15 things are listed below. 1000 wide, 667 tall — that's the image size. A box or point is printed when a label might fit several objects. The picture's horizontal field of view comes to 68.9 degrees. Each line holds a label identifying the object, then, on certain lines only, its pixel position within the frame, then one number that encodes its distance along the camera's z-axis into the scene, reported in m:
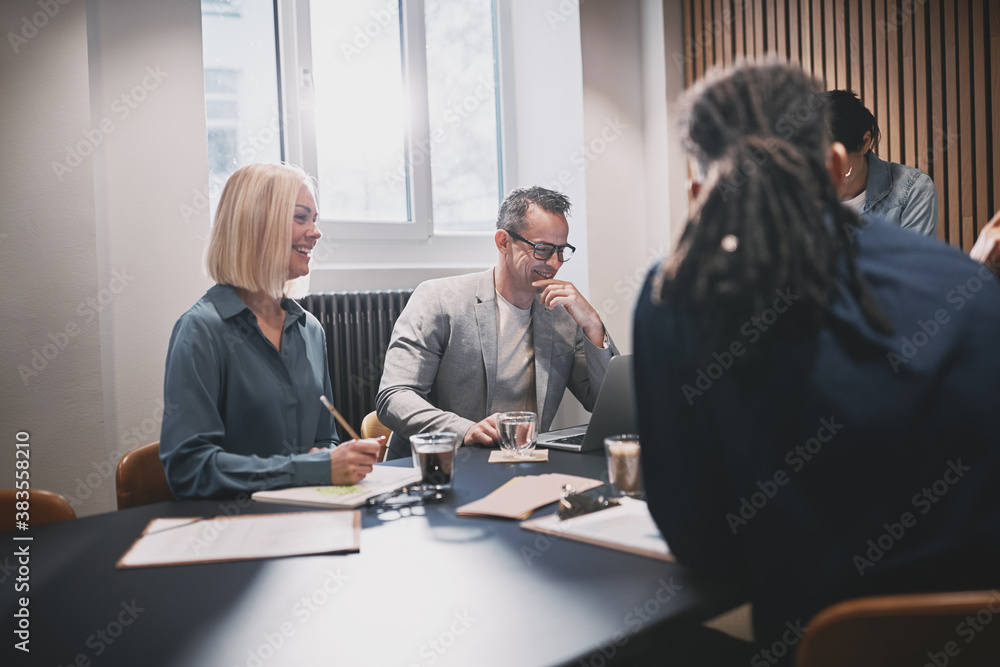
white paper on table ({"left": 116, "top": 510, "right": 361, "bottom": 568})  1.10
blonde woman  1.50
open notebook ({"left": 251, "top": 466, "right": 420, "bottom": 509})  1.38
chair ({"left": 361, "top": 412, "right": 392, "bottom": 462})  2.49
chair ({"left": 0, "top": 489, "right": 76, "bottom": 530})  1.44
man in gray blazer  2.43
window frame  3.62
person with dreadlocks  0.84
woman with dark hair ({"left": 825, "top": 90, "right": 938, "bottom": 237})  2.55
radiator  3.41
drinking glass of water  1.71
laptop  1.71
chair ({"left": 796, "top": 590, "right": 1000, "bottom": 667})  0.69
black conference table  0.80
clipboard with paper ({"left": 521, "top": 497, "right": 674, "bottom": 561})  1.08
